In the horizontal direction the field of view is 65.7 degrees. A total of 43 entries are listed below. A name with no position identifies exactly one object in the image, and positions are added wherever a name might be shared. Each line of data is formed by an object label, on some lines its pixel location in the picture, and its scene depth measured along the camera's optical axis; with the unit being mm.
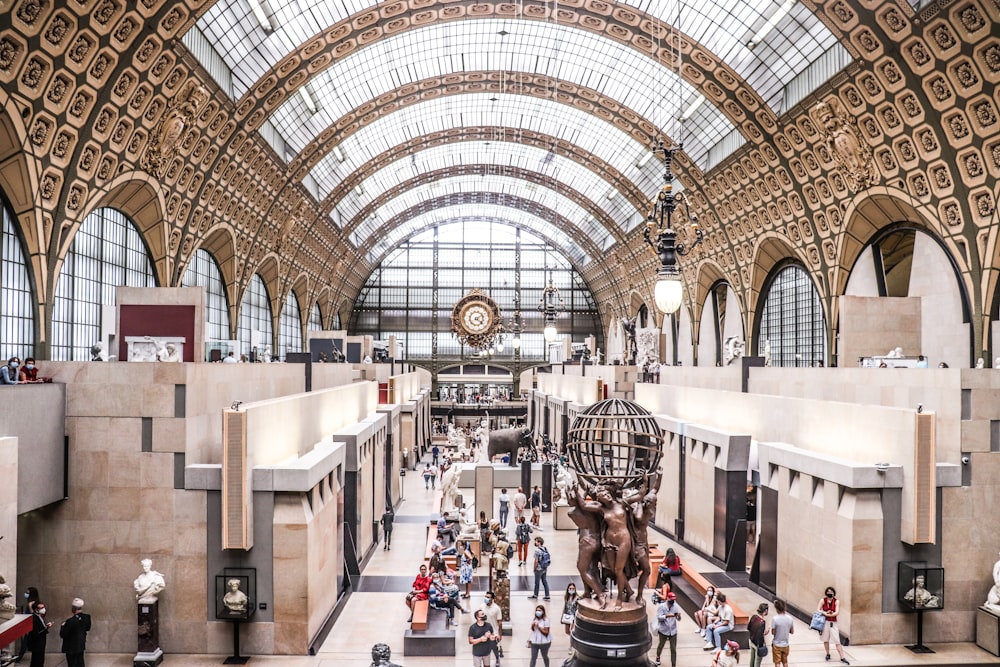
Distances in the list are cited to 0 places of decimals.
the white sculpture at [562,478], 22891
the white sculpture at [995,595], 12539
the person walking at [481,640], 11273
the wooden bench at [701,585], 13016
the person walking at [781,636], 11375
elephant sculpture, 25438
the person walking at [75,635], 10820
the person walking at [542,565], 15477
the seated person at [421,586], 13695
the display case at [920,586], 12586
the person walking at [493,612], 13273
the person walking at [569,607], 13102
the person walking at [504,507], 22250
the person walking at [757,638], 11195
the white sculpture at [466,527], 19375
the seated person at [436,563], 15359
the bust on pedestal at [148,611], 11422
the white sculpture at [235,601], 11617
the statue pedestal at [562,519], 22562
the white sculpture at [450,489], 22203
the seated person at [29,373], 11234
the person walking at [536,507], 22797
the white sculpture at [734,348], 24281
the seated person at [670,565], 15461
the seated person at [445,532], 19531
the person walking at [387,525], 20766
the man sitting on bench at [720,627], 12288
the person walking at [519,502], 21447
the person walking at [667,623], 12070
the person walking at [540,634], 11672
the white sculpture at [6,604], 9172
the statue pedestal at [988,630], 12500
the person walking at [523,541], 18922
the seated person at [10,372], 11031
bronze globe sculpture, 9656
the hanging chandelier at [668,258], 10773
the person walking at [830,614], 12016
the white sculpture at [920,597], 12570
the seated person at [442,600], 13634
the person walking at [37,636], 10781
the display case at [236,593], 11632
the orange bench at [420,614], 12867
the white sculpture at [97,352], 14114
